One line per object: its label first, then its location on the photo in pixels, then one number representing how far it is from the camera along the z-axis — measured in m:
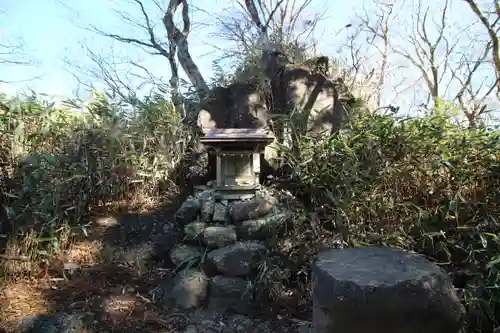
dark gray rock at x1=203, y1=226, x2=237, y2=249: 3.53
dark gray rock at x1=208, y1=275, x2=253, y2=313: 3.18
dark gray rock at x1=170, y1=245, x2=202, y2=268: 3.50
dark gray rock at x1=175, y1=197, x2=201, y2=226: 3.90
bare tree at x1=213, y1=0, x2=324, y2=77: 5.25
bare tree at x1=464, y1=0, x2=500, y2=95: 7.01
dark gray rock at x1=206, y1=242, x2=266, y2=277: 3.30
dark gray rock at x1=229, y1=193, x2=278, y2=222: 3.63
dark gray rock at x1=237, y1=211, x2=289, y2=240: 3.50
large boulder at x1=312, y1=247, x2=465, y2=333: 2.13
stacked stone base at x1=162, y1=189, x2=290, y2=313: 3.24
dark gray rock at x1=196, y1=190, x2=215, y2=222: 3.78
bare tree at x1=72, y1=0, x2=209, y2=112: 7.35
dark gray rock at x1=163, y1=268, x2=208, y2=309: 3.22
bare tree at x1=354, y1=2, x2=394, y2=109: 8.74
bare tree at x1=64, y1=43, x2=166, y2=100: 4.68
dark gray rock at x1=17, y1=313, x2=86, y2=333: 2.84
